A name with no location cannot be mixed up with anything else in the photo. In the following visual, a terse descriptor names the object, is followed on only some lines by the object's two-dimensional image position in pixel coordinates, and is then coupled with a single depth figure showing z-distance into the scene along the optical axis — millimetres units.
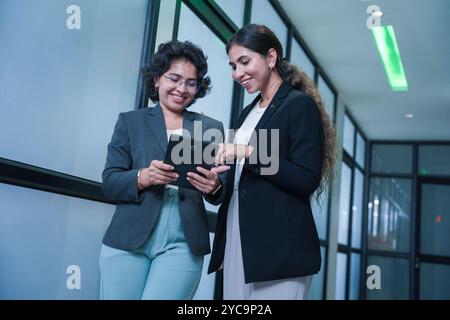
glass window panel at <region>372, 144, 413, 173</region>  7445
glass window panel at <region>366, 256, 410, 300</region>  7160
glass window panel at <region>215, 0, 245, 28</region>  3041
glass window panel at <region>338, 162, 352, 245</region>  6188
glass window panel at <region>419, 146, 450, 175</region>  7254
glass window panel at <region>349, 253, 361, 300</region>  6871
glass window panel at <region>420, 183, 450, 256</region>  7086
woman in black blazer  1250
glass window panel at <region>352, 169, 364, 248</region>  6986
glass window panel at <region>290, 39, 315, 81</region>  4320
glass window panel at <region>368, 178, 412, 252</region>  7312
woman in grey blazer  1326
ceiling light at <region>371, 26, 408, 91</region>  4121
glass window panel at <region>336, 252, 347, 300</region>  6175
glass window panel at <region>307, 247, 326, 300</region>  4930
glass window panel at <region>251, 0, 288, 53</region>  3547
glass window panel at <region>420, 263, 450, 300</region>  6926
